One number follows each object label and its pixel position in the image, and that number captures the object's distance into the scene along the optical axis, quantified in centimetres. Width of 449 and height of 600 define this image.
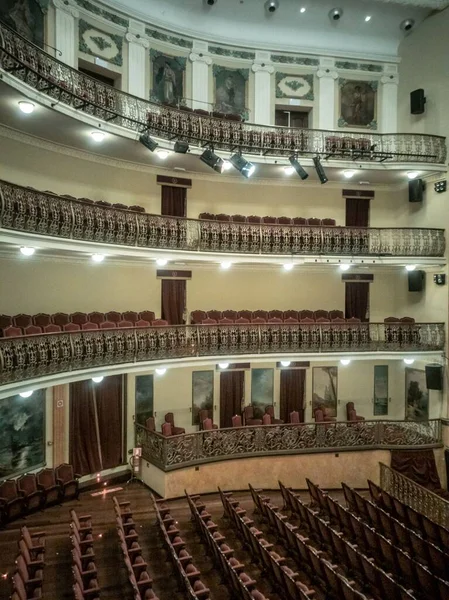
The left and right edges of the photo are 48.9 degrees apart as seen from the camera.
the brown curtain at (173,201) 1569
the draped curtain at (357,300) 1712
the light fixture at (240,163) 1344
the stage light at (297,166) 1427
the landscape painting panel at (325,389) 1662
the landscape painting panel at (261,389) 1630
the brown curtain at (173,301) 1562
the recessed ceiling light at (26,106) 1016
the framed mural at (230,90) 1647
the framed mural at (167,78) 1547
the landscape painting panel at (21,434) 1188
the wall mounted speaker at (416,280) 1606
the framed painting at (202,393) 1576
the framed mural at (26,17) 1173
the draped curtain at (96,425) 1335
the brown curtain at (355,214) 1738
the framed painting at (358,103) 1738
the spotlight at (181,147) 1310
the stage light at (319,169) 1443
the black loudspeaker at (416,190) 1603
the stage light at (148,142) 1244
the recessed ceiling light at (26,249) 1030
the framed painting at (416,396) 1593
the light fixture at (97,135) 1228
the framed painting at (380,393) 1708
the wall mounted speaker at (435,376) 1500
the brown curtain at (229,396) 1596
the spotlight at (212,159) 1321
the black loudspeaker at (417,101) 1603
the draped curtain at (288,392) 1636
